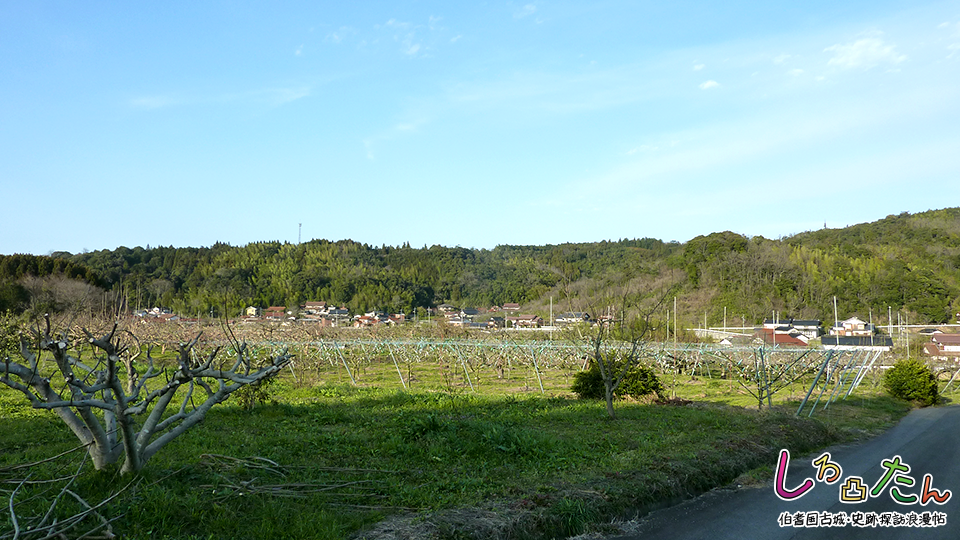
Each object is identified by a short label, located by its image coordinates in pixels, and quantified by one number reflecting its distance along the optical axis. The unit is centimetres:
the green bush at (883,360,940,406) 1823
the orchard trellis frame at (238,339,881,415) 2250
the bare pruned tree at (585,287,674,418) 1097
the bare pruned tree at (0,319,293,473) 381
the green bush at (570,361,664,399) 1434
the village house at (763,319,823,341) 4375
